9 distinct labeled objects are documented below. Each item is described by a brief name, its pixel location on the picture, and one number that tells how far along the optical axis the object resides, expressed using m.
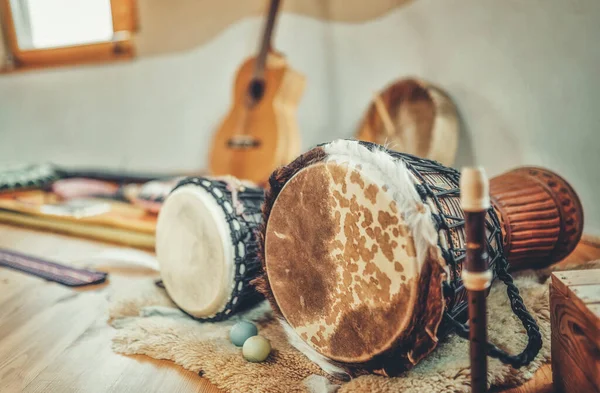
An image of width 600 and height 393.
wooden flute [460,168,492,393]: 0.62
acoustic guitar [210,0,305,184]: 2.28
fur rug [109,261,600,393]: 0.93
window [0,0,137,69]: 3.12
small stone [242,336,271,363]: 1.05
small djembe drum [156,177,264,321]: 1.13
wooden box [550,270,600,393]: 0.73
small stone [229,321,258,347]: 1.12
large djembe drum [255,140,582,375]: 0.76
